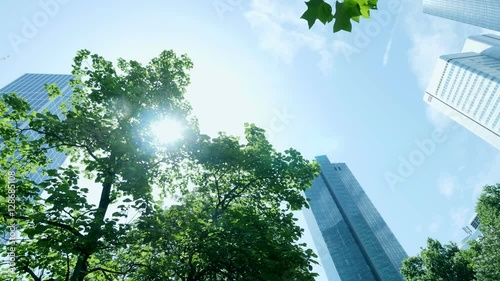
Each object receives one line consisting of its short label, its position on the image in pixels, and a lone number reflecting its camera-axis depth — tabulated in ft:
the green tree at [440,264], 122.01
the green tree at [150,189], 28.30
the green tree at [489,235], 98.68
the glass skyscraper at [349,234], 495.00
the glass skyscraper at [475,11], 545.03
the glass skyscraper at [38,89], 386.11
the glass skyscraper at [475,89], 531.91
